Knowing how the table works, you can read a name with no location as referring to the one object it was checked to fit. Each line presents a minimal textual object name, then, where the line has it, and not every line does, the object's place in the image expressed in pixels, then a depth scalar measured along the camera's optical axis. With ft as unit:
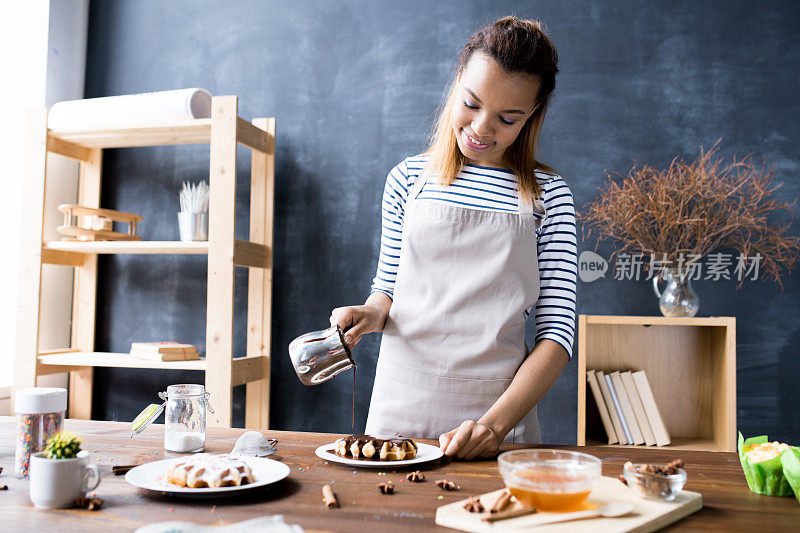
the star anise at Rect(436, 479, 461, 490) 3.38
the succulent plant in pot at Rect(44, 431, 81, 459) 3.10
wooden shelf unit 8.54
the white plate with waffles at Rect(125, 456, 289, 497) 3.09
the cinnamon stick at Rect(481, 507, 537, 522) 2.81
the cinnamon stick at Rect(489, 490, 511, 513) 2.87
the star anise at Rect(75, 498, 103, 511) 3.01
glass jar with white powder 4.15
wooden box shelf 8.37
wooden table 2.86
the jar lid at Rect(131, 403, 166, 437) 4.30
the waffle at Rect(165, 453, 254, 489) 3.18
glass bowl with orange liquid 2.93
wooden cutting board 2.76
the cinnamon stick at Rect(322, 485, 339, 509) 3.06
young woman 5.11
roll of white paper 8.83
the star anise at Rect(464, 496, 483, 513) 2.92
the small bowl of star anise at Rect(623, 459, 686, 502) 3.11
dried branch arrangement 7.85
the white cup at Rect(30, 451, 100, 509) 3.00
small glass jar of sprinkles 3.49
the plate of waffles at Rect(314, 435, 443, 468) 3.77
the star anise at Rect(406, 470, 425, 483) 3.53
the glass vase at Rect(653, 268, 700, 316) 7.78
